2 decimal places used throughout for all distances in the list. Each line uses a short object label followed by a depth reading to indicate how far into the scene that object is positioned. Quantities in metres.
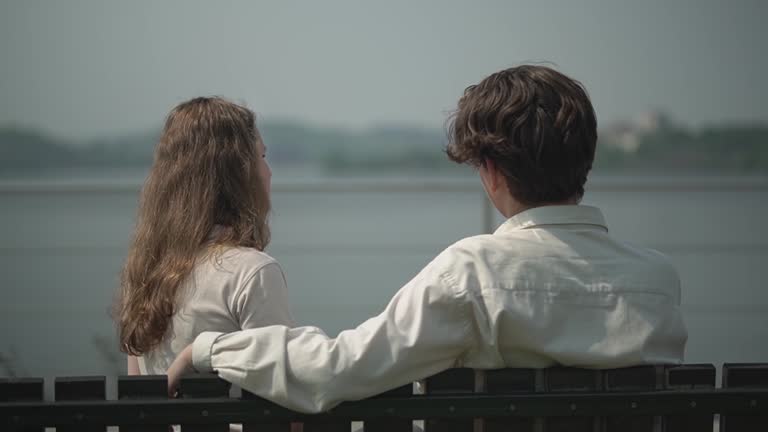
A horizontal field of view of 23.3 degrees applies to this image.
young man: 2.68
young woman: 3.04
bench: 2.76
